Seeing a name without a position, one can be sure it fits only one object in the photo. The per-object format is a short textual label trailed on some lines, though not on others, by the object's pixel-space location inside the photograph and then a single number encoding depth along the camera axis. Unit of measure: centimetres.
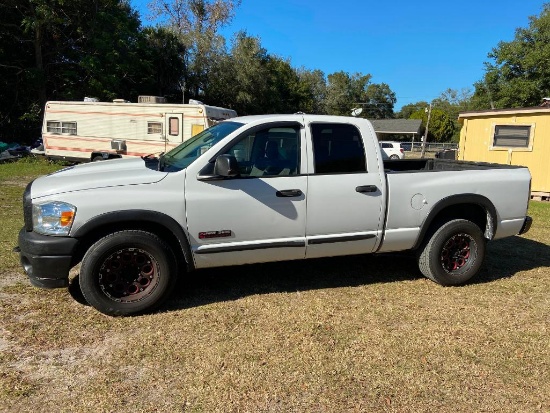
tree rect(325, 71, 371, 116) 6216
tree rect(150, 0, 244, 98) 3238
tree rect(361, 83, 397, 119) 9527
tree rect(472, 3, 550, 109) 3666
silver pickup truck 363
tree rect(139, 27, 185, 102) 2777
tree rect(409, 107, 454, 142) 7100
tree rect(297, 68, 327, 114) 4988
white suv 2909
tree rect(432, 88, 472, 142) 9100
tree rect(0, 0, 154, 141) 2127
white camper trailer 1455
